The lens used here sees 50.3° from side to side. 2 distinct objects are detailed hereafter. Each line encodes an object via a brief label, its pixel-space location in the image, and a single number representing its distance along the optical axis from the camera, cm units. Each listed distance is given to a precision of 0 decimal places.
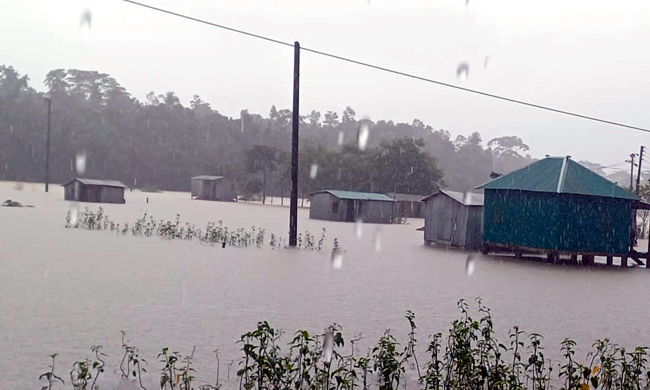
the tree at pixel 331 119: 15062
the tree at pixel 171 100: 11958
